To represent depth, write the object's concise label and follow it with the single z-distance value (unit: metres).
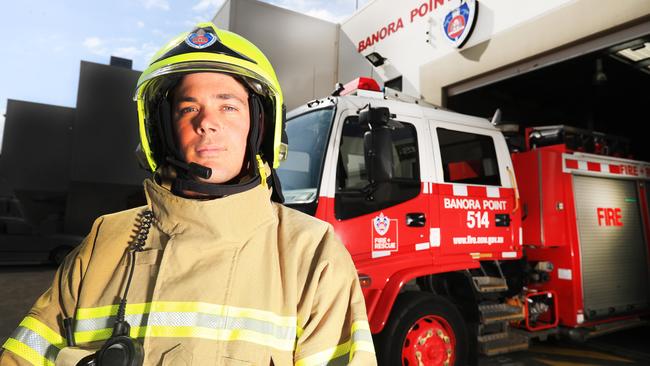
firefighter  0.98
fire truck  2.87
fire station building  4.80
